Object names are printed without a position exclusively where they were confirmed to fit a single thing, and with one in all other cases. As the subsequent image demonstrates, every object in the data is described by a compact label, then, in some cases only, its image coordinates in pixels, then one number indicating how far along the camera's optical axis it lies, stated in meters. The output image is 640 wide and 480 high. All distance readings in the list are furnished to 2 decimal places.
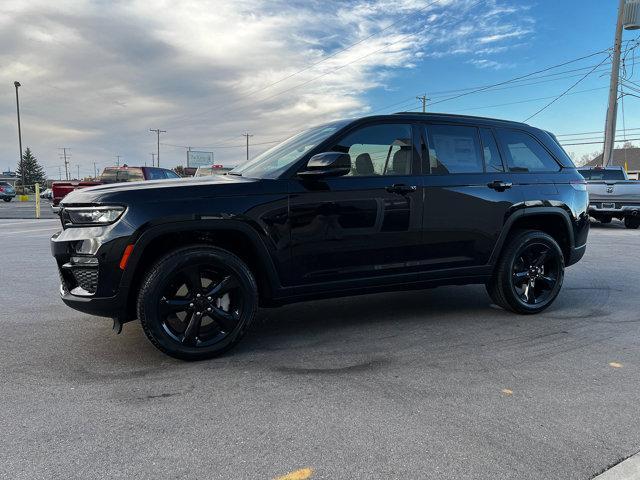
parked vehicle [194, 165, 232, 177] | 20.00
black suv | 3.38
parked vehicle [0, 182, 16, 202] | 38.97
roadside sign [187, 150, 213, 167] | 95.44
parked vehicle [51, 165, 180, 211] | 14.45
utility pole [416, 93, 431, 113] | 58.31
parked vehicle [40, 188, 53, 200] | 48.65
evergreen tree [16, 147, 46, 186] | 98.84
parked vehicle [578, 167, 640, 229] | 13.49
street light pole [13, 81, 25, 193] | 44.66
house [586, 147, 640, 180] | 69.31
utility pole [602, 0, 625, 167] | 24.38
